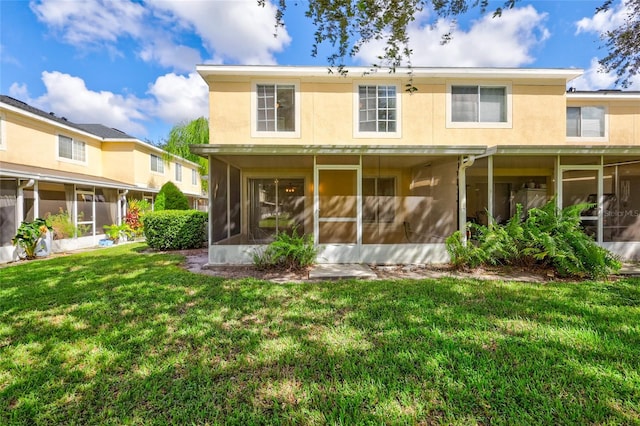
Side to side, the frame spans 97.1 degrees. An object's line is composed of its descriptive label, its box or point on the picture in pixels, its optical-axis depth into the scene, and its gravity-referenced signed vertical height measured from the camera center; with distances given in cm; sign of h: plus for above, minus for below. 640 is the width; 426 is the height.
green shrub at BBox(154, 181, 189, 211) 1465 +55
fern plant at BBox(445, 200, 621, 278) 633 -94
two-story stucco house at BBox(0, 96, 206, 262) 987 +212
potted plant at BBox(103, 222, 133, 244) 1336 -106
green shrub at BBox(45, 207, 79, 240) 1110 -59
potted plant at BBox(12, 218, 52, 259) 935 -97
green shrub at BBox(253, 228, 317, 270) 723 -119
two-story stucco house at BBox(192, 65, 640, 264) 805 +144
